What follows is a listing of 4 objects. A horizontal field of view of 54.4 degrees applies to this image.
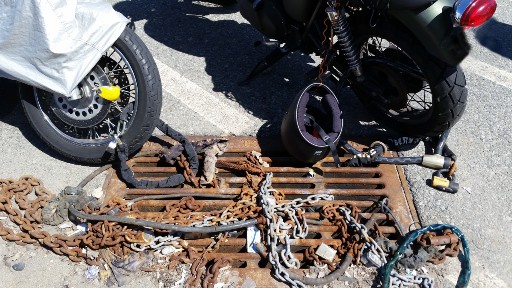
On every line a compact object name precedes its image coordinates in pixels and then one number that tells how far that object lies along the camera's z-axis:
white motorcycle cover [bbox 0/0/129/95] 2.74
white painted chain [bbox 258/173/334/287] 2.58
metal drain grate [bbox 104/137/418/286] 2.72
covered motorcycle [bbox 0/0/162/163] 2.76
